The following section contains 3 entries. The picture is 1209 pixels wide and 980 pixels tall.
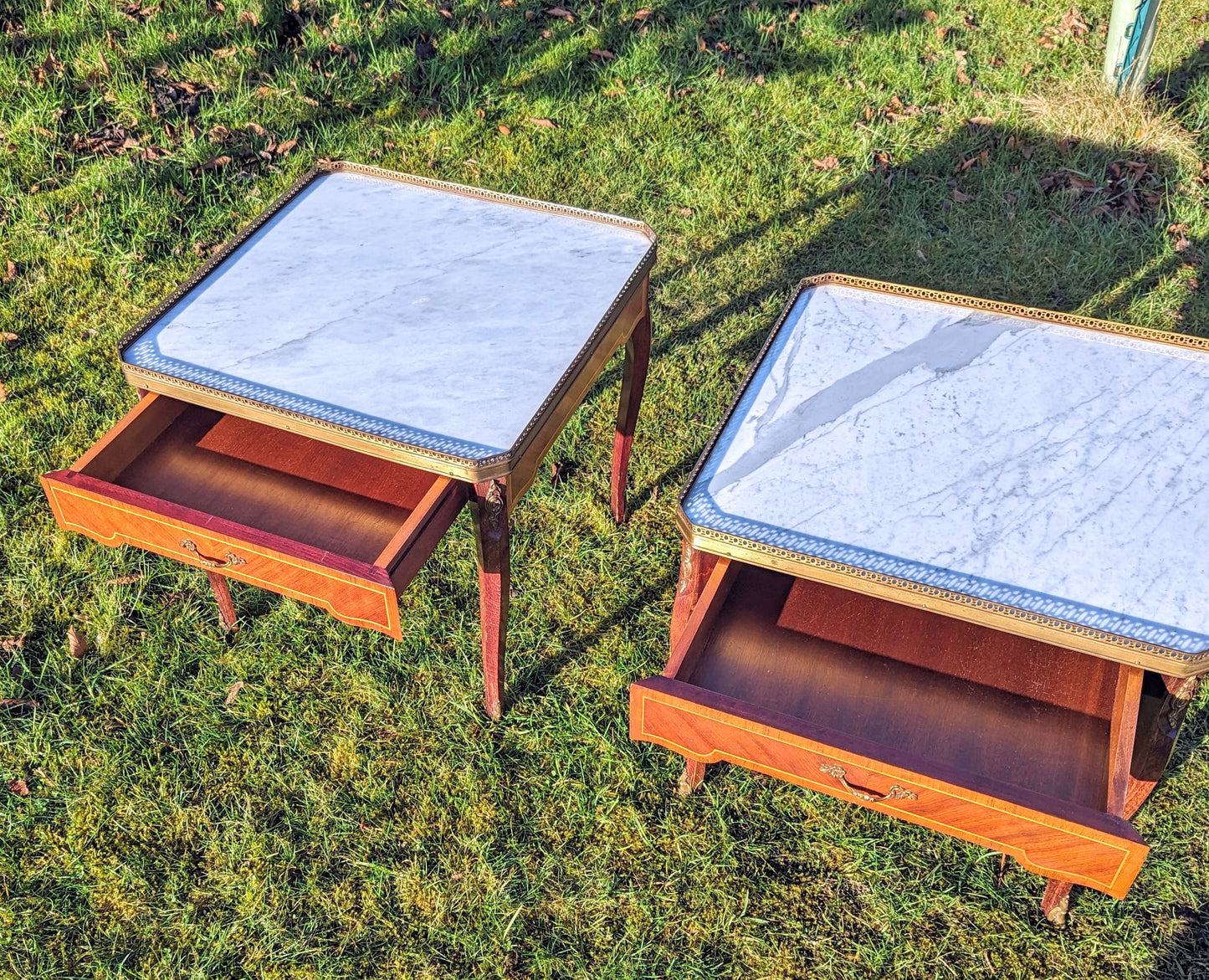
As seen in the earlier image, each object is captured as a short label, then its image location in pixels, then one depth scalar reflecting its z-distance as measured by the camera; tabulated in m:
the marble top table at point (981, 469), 2.32
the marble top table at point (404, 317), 2.67
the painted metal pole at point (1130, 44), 5.09
